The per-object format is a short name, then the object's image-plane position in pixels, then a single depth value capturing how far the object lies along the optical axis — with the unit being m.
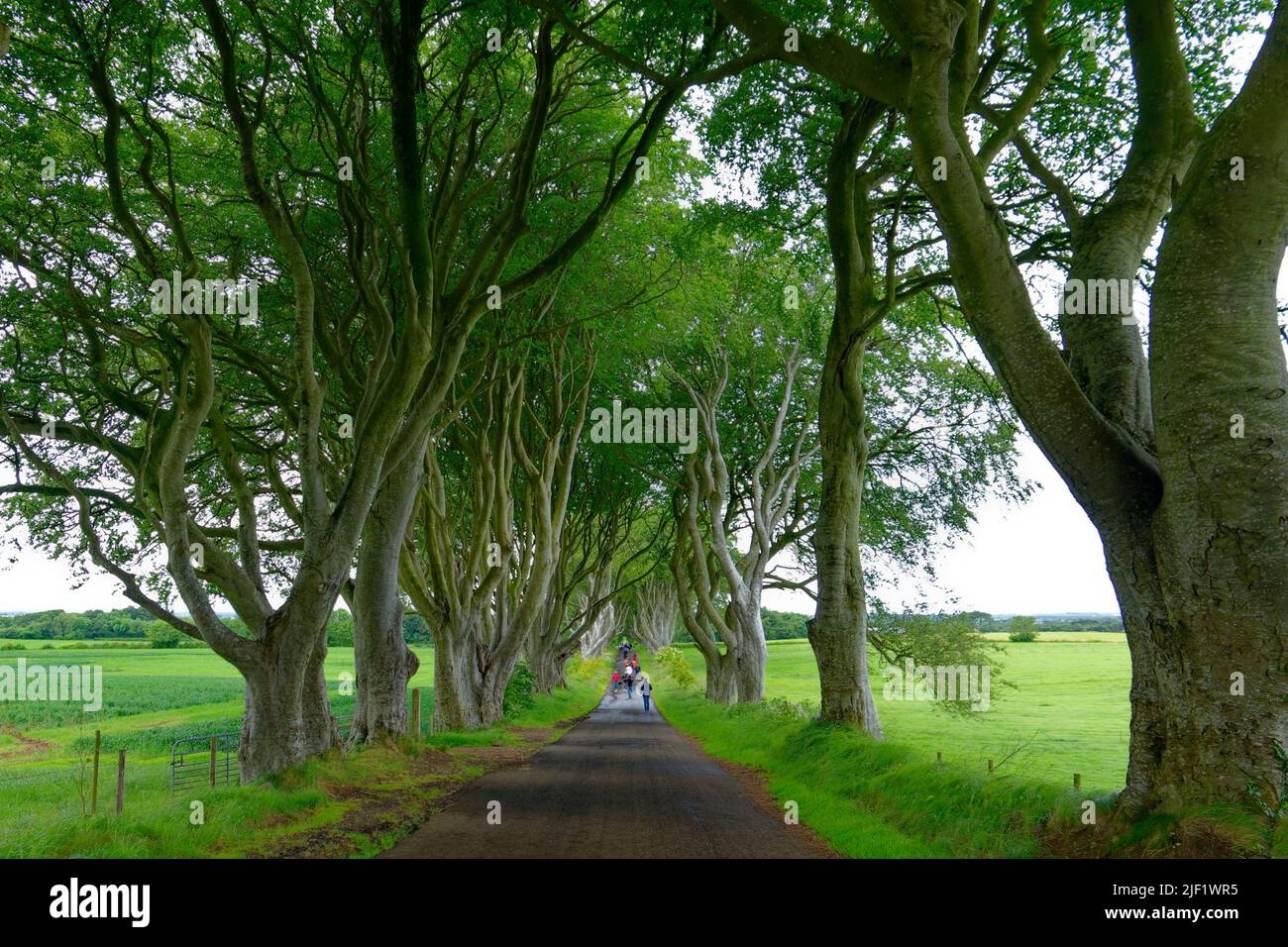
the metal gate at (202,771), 15.80
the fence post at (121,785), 10.30
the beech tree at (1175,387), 5.16
